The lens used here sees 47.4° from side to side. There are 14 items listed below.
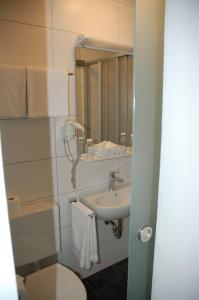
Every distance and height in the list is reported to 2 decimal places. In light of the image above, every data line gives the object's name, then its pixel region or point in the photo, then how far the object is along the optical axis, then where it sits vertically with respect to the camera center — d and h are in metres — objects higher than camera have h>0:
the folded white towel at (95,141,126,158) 2.06 -0.37
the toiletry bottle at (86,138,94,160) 2.00 -0.34
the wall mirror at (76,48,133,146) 1.90 +0.15
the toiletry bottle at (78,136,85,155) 1.93 -0.30
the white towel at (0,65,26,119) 1.45 +0.12
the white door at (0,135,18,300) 0.44 -0.30
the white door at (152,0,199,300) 0.75 -0.19
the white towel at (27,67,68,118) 1.54 +0.12
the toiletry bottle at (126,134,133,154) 2.24 -0.38
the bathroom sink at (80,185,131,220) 1.75 -0.77
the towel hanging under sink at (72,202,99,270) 1.71 -0.97
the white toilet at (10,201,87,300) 1.46 -1.01
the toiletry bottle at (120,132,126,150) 2.24 -0.29
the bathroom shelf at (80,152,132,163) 1.96 -0.43
